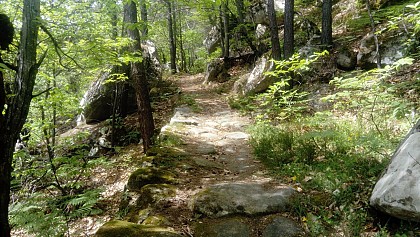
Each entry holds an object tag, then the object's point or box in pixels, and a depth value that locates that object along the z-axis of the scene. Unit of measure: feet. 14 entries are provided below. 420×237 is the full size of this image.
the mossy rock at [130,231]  8.71
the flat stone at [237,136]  23.24
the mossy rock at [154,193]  12.48
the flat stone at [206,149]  19.95
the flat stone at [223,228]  9.84
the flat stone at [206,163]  17.25
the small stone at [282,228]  9.72
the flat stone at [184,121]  27.71
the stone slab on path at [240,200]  11.08
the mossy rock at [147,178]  14.57
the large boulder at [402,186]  8.04
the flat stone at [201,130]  25.08
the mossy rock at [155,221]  10.52
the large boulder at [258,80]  34.17
